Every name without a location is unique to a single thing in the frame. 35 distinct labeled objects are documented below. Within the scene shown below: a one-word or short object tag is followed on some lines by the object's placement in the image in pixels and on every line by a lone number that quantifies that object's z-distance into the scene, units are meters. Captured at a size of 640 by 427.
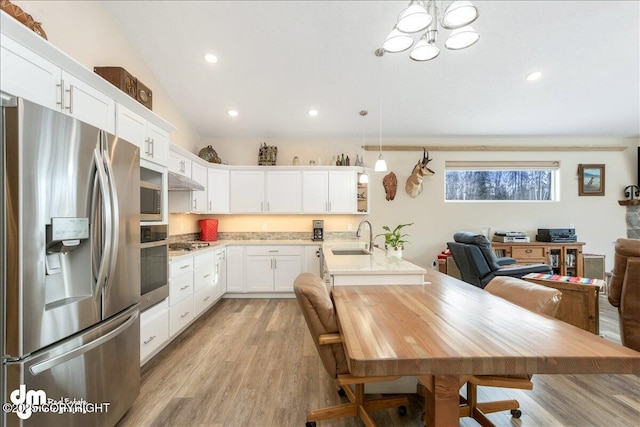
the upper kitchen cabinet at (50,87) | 1.35
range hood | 3.01
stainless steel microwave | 2.23
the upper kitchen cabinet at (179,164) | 3.37
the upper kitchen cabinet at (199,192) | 4.05
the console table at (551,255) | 4.69
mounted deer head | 4.94
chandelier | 1.57
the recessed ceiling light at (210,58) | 3.31
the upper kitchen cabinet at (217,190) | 4.52
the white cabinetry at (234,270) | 4.49
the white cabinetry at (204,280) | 3.36
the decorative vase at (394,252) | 2.78
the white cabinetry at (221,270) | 4.13
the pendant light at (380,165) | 3.22
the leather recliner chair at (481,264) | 3.50
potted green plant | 2.79
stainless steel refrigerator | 1.18
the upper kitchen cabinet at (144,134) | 2.14
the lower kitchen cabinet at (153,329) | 2.28
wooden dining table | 0.91
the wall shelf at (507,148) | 5.19
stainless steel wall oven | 2.20
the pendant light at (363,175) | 4.25
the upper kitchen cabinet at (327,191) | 4.86
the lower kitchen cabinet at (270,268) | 4.52
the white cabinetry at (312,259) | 4.55
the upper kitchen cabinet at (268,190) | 4.84
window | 5.30
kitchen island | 2.01
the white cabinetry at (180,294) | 2.77
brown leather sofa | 2.23
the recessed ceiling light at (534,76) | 3.56
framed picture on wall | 5.18
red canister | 4.73
